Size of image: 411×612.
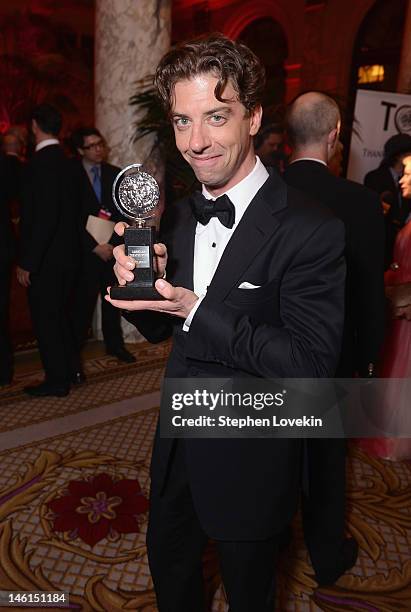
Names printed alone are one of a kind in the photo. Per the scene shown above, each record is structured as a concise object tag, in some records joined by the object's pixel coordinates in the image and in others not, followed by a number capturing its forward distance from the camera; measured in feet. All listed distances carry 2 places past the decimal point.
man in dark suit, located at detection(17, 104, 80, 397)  12.42
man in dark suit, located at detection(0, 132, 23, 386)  12.69
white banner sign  16.26
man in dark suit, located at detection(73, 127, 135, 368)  14.97
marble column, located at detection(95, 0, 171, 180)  16.25
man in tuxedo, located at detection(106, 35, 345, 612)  4.49
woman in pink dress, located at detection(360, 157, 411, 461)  11.00
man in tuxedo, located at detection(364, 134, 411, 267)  16.14
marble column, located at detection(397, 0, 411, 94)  20.90
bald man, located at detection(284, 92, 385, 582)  7.53
